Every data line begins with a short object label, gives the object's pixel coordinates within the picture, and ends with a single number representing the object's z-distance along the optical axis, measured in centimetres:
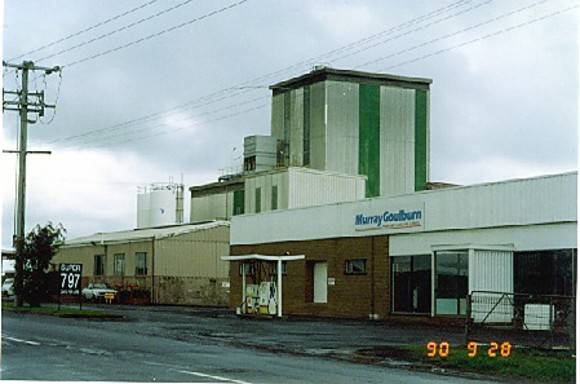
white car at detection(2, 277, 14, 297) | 5199
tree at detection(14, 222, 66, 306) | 4269
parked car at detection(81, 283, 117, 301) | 5734
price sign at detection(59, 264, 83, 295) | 3975
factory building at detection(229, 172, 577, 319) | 3306
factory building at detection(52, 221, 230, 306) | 5966
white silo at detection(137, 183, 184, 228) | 4838
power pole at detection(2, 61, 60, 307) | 3350
